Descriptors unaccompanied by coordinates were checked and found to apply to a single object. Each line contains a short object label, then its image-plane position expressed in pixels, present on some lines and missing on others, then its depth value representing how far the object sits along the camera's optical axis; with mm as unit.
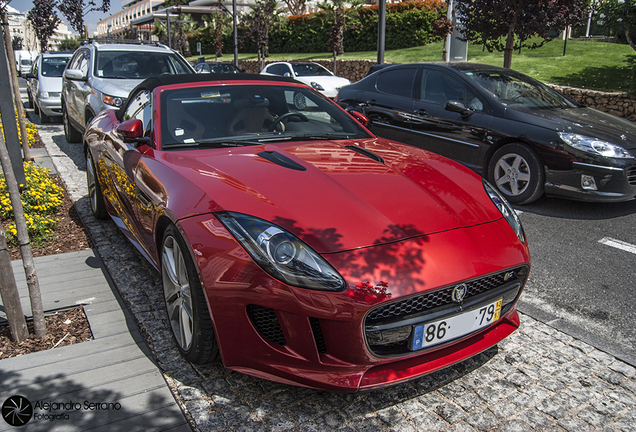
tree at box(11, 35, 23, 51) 61375
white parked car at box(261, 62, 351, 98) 16016
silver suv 8016
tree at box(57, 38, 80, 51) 72400
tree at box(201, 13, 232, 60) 50562
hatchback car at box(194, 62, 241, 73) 23625
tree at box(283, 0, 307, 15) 51500
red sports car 2232
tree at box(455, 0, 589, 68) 10695
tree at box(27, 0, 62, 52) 23266
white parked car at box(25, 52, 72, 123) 12086
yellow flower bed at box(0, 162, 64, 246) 4723
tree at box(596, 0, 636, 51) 11812
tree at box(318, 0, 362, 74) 28312
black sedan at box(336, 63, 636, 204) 5477
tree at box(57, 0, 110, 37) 25988
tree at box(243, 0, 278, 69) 34594
